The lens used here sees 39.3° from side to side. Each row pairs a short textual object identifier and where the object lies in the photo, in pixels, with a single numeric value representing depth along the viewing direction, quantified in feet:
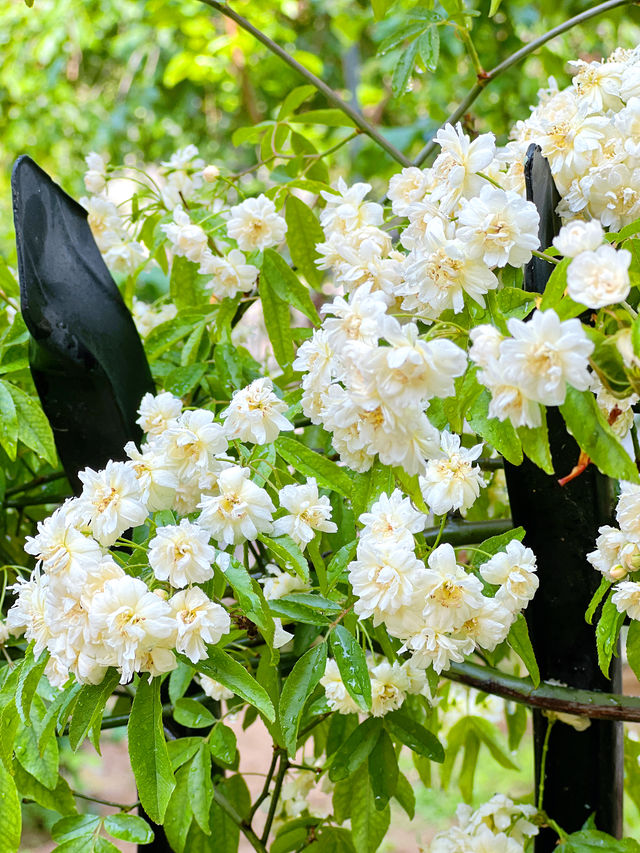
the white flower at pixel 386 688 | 2.05
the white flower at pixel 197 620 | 1.46
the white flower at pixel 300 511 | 1.71
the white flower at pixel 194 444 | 1.65
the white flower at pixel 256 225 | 2.36
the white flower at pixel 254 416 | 1.69
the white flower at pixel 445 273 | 1.51
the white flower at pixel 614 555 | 1.64
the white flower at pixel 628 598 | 1.60
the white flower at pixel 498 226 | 1.47
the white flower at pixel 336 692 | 2.05
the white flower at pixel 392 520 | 1.59
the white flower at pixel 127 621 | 1.40
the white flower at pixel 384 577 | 1.55
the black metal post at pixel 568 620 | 2.08
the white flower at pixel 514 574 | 1.70
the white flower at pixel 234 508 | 1.58
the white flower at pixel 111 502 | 1.53
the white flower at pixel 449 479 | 1.74
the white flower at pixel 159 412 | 1.88
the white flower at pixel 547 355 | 1.16
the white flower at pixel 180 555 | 1.47
